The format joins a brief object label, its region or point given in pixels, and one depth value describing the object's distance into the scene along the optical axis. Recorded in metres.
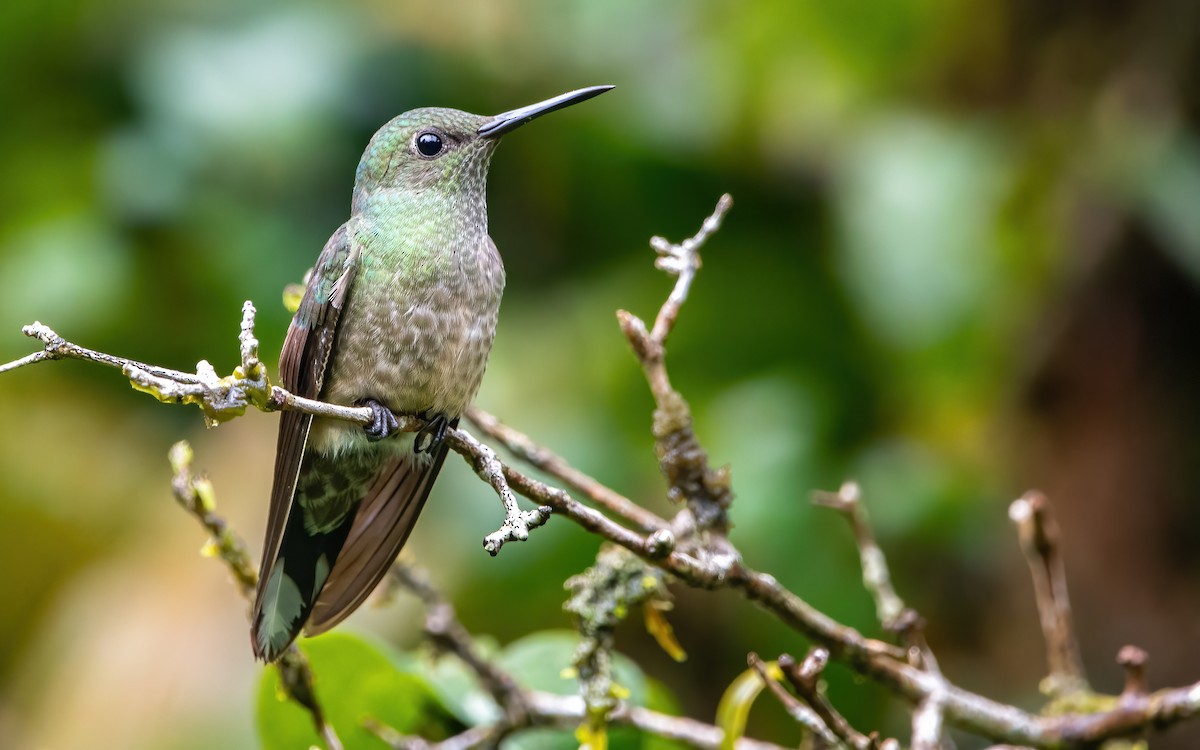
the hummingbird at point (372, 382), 4.77
